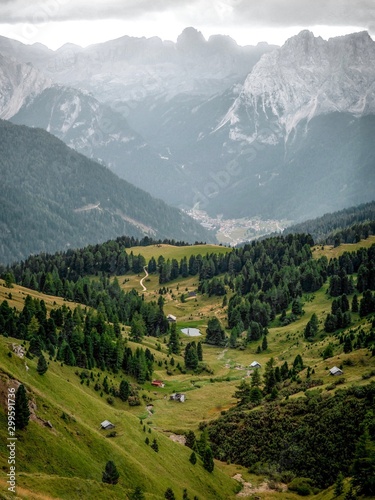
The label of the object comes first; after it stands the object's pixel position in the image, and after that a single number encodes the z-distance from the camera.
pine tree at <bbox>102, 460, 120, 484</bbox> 83.81
